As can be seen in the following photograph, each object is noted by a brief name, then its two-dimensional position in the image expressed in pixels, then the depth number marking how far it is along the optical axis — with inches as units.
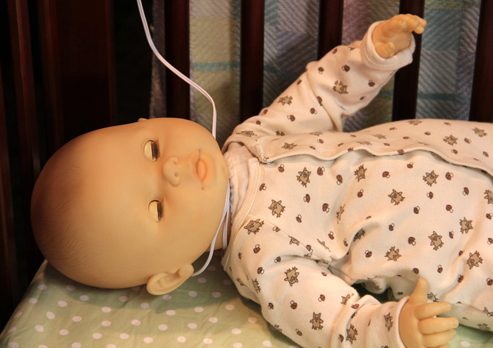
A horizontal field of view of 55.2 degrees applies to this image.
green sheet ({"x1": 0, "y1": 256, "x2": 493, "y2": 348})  28.9
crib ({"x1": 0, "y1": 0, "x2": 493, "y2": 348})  29.4
